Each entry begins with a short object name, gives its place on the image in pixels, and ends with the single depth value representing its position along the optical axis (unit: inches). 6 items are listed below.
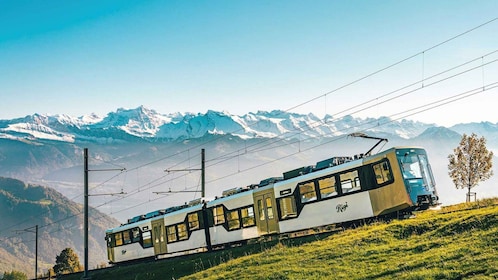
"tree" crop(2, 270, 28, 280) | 3986.0
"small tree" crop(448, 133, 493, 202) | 2100.1
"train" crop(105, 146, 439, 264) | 1051.3
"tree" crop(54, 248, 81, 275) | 3295.0
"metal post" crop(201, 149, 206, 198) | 1666.8
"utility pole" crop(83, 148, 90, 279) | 1593.3
